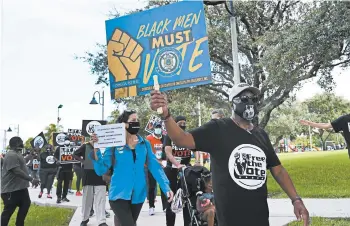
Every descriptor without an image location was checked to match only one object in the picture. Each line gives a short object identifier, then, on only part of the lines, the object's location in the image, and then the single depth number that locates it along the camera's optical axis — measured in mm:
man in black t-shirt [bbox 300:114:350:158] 5500
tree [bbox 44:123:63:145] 66581
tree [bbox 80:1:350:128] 12258
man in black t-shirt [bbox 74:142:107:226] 7836
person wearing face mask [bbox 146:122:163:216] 8883
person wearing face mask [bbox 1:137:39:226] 6848
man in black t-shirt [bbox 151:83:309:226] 3002
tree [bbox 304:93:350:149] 48938
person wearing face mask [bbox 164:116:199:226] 6504
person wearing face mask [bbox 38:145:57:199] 14367
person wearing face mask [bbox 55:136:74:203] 12330
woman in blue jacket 4578
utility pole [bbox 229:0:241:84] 9188
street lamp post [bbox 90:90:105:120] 21266
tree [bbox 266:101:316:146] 44709
